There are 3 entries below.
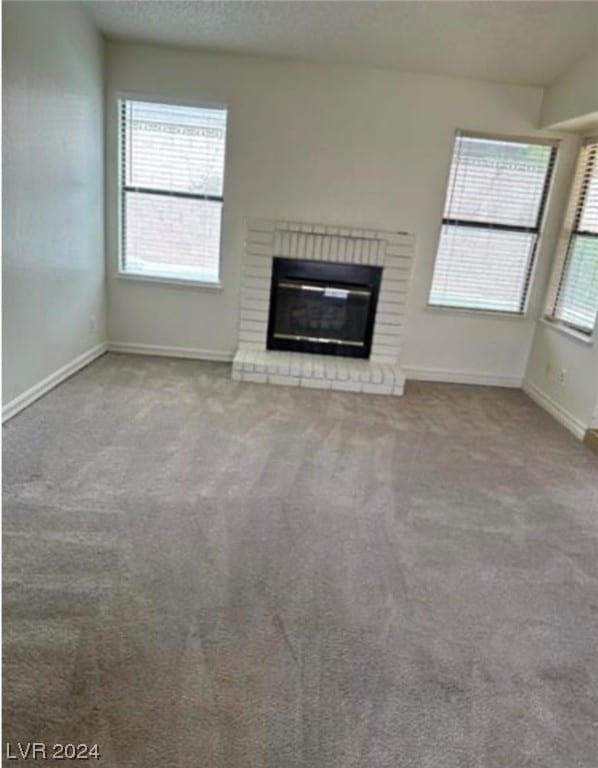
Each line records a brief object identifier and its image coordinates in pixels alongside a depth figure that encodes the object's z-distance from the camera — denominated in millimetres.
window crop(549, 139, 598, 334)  4336
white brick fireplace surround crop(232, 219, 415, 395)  4629
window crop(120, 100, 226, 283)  4586
